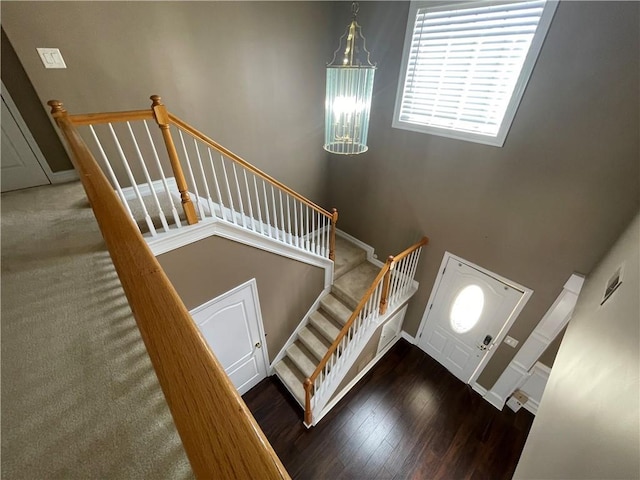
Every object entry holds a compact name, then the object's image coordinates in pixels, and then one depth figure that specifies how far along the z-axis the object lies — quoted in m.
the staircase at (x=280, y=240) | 1.96
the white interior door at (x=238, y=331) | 2.76
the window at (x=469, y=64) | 2.19
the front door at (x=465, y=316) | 3.08
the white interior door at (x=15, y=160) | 2.38
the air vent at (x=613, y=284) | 1.39
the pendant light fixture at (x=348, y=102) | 2.28
